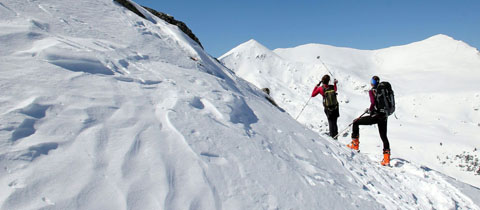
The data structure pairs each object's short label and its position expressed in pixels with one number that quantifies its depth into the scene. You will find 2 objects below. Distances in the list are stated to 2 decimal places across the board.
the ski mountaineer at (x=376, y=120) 5.41
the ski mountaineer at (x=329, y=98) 6.01
